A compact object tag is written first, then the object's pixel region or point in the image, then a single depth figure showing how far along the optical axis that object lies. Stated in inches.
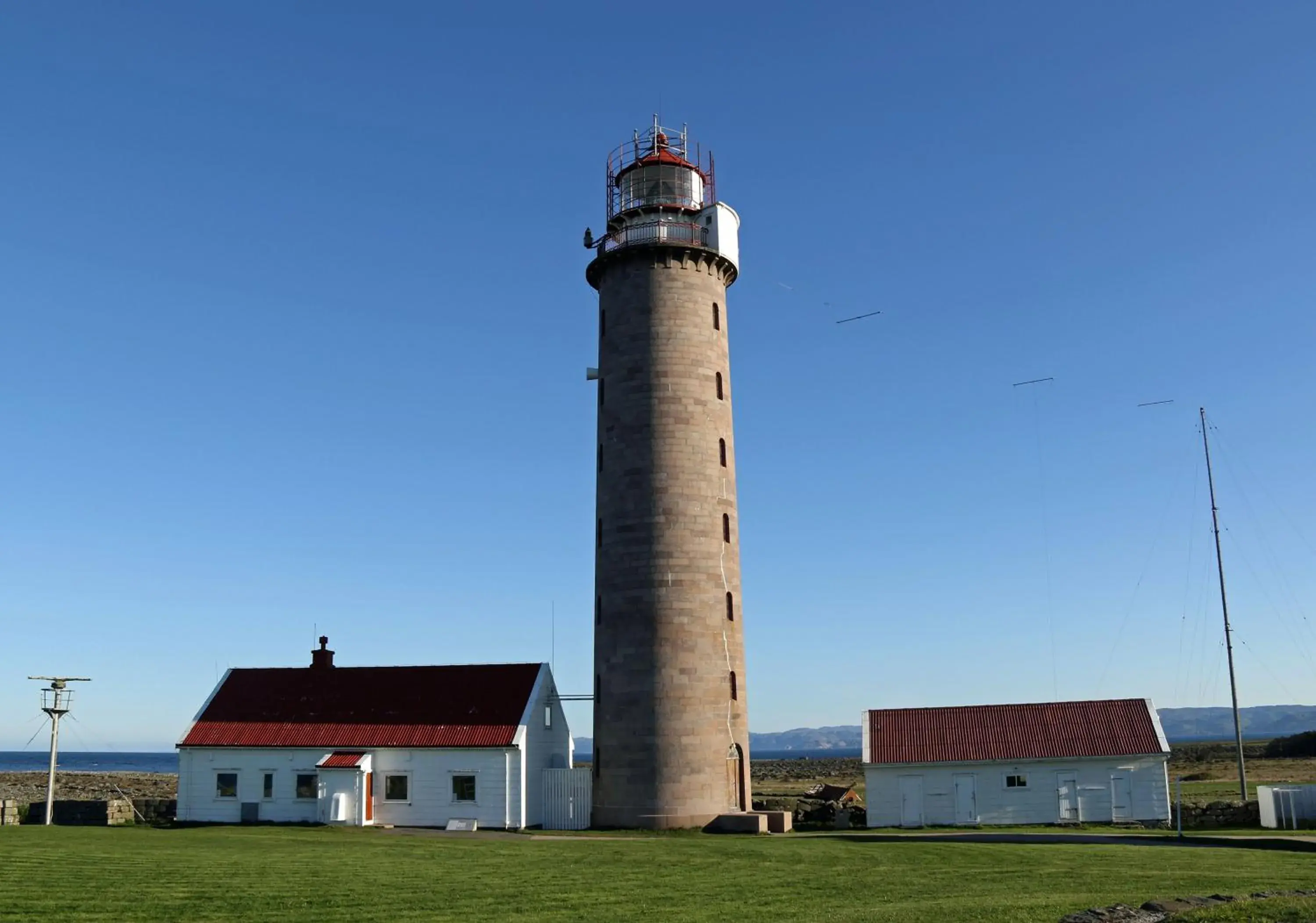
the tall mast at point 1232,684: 1530.5
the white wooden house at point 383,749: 1457.9
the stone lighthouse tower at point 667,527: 1350.9
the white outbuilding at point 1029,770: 1507.1
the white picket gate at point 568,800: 1472.7
